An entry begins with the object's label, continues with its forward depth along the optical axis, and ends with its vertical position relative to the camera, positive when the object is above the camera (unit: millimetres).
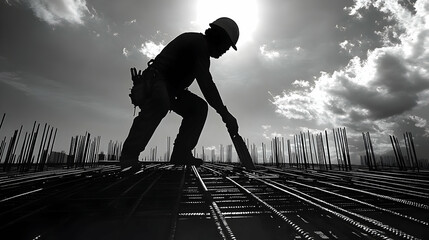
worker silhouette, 2855 +1237
